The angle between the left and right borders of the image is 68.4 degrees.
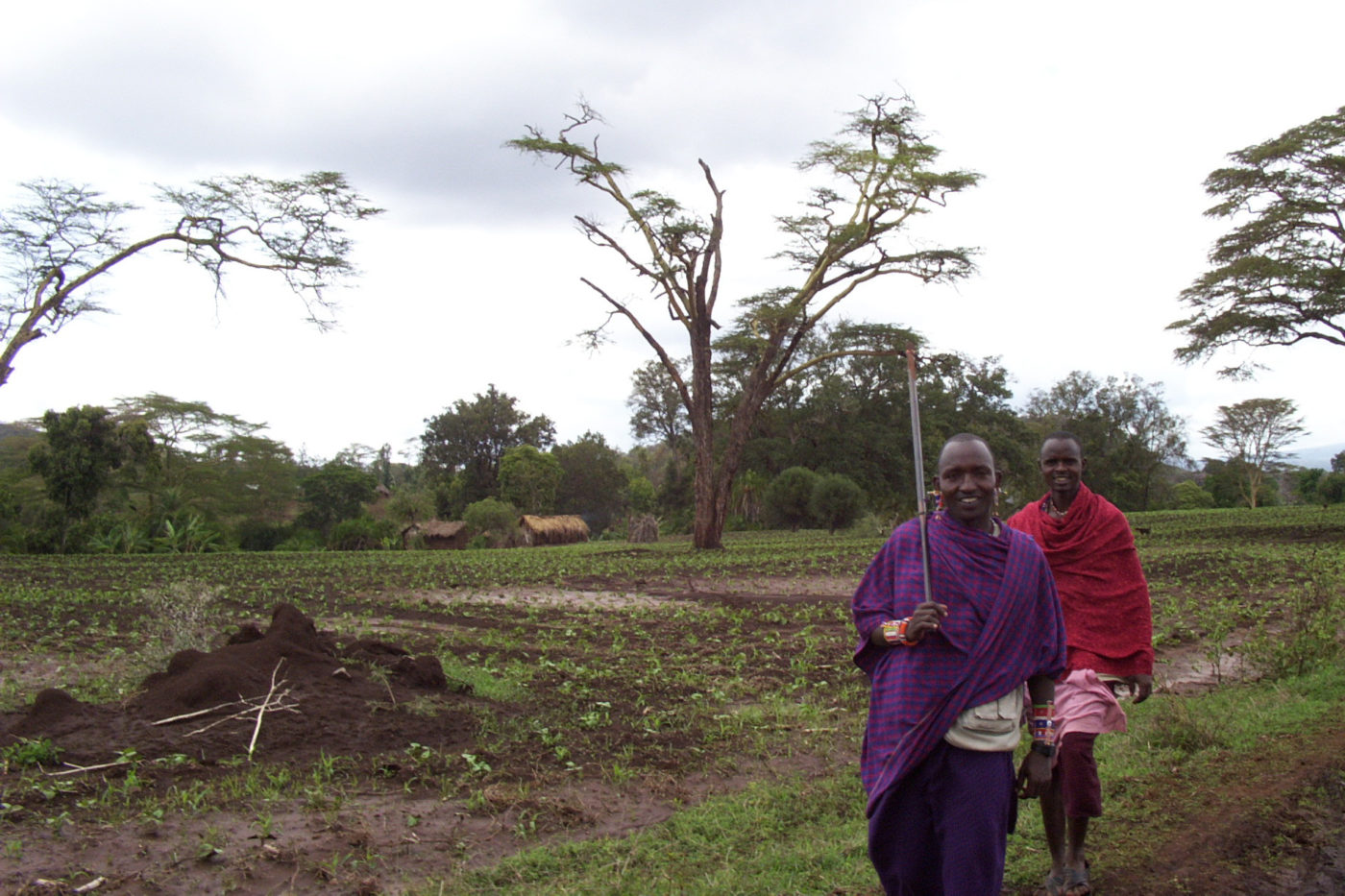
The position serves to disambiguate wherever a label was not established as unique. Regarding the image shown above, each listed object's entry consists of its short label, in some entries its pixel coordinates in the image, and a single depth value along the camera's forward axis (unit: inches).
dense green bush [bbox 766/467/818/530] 1408.7
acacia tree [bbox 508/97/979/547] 961.5
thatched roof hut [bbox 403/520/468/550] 1434.5
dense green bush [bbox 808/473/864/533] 1355.8
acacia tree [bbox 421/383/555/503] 2011.6
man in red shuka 142.8
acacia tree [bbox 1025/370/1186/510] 1975.9
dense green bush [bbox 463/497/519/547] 1453.0
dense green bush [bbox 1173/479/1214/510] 2017.7
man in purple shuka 109.4
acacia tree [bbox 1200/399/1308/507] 2046.0
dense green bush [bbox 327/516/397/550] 1328.7
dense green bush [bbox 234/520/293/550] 1339.8
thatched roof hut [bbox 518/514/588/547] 1494.8
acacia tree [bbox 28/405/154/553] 1085.1
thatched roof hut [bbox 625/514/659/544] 1403.8
